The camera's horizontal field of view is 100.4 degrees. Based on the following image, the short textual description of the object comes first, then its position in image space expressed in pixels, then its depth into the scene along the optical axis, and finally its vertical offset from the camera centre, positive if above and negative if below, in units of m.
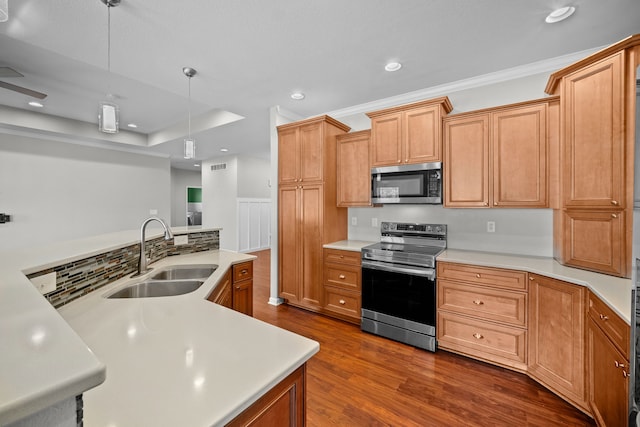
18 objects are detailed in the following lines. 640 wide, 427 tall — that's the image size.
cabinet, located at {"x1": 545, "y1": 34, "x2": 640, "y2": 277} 1.70 +0.37
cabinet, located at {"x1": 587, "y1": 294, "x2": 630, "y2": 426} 1.27 -0.82
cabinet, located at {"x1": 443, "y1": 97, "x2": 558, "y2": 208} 2.30 +0.51
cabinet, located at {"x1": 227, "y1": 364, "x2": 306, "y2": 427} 0.75 -0.60
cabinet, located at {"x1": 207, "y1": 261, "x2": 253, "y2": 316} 2.03 -0.63
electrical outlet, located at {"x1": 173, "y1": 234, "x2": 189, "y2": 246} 2.50 -0.25
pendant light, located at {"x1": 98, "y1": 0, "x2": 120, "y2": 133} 1.95 +0.72
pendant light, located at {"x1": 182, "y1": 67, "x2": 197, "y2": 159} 2.65 +0.70
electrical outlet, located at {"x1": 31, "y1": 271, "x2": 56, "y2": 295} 1.13 -0.29
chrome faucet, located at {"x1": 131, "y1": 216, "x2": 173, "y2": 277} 1.85 -0.33
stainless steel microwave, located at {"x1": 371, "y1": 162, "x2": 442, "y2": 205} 2.70 +0.30
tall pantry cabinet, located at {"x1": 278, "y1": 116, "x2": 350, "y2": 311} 3.22 +0.07
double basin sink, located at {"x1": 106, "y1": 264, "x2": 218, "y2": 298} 1.71 -0.49
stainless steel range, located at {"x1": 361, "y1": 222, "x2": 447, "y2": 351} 2.46 -0.75
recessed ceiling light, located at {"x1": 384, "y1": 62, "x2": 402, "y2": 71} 2.52 +1.41
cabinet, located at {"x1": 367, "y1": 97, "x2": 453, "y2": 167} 2.68 +0.84
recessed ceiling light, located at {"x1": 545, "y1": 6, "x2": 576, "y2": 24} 1.82 +1.38
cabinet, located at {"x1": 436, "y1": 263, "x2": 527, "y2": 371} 2.14 -0.86
